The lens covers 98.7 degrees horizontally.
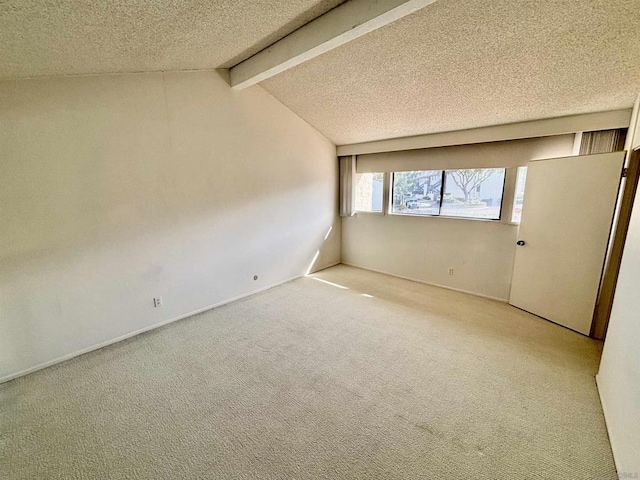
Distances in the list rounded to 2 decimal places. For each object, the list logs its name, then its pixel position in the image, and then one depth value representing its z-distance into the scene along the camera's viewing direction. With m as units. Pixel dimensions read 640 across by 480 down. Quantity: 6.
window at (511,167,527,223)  3.43
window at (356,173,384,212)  4.93
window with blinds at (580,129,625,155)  2.75
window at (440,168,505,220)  3.69
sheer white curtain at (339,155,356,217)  5.03
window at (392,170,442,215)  4.26
